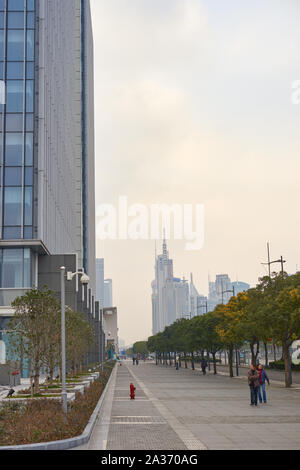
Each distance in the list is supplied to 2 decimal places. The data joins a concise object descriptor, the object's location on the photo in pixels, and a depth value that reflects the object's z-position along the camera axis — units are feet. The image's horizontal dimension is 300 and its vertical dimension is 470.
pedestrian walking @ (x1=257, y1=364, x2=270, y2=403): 95.20
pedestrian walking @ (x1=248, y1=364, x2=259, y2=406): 90.58
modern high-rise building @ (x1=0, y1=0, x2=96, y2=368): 173.99
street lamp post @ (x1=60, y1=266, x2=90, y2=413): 73.10
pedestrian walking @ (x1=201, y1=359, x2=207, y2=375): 220.14
